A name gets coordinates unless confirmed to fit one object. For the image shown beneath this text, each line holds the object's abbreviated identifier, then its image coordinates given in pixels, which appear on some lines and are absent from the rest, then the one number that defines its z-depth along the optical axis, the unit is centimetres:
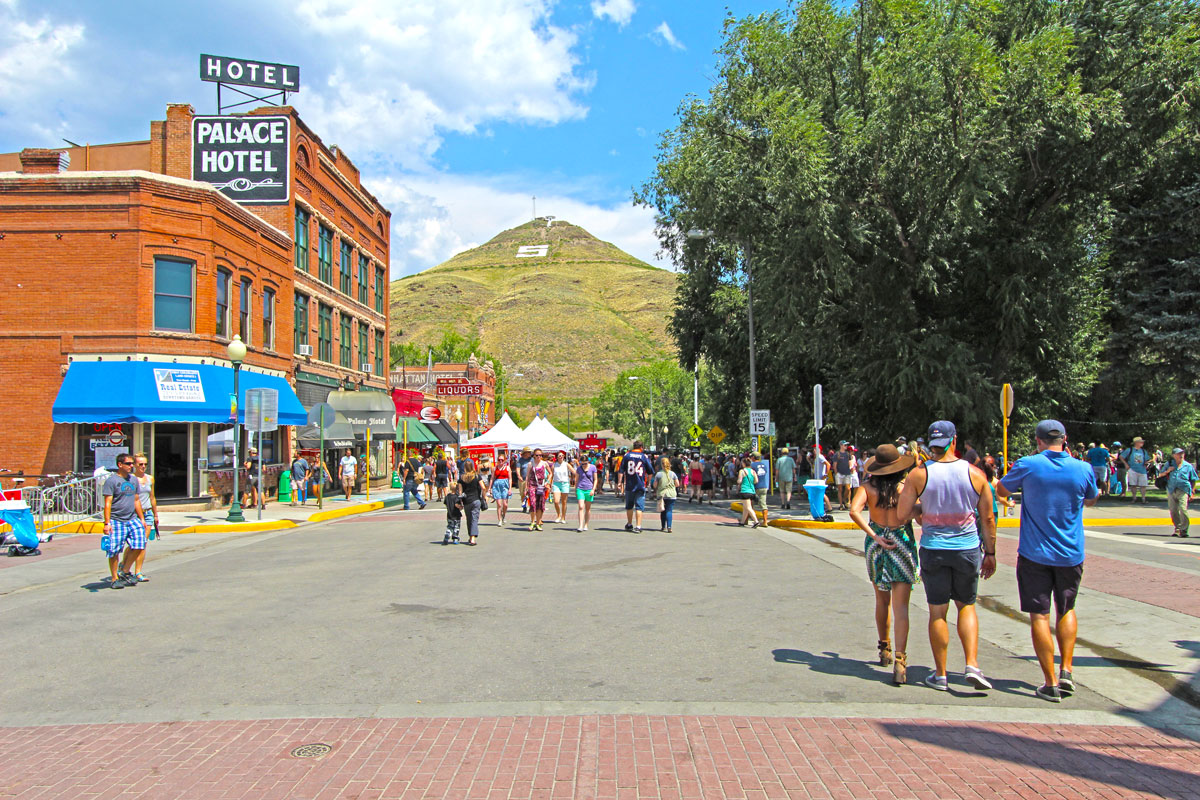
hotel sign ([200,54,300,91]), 3197
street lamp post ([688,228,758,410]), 2714
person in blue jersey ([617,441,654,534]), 1859
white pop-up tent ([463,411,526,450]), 3888
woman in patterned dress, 641
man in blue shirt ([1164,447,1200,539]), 1608
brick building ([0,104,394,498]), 2298
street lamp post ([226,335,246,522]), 2025
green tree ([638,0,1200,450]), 2147
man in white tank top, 613
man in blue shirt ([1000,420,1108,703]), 610
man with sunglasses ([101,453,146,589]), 1073
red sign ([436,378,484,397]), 4447
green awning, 4741
